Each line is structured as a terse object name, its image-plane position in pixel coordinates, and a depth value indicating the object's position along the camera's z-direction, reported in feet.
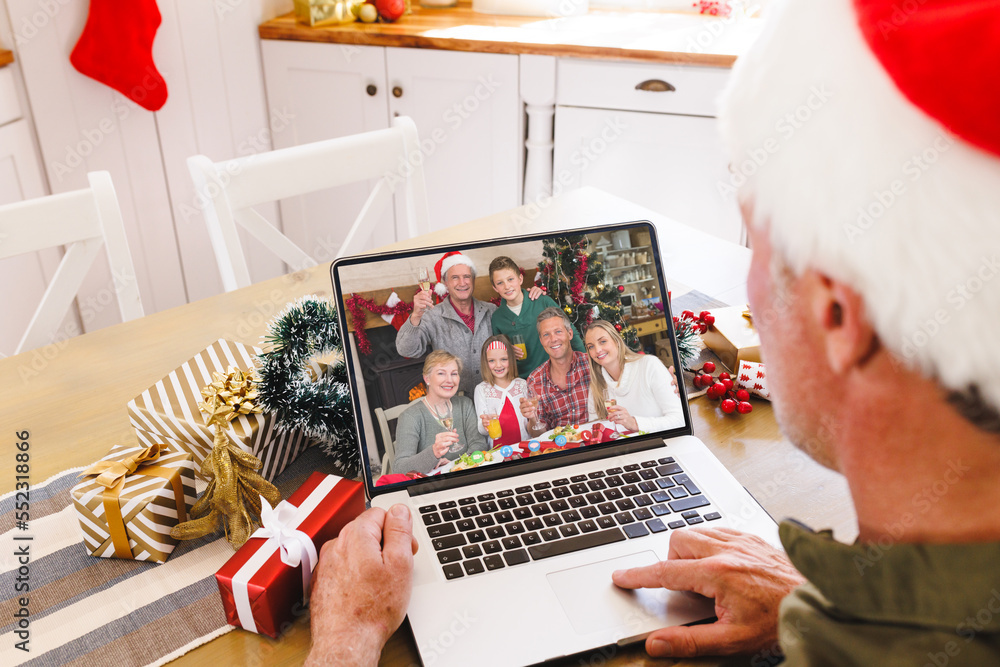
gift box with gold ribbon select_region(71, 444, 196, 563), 2.29
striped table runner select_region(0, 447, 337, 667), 2.08
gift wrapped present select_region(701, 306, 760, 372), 3.22
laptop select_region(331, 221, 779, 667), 2.05
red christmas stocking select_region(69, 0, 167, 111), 6.39
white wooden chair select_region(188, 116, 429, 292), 4.39
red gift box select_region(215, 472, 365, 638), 2.06
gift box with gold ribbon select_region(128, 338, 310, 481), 2.61
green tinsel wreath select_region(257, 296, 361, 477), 2.65
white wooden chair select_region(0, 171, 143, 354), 3.73
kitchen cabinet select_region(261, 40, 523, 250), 7.80
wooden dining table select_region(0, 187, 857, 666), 2.13
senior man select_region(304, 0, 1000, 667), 1.08
